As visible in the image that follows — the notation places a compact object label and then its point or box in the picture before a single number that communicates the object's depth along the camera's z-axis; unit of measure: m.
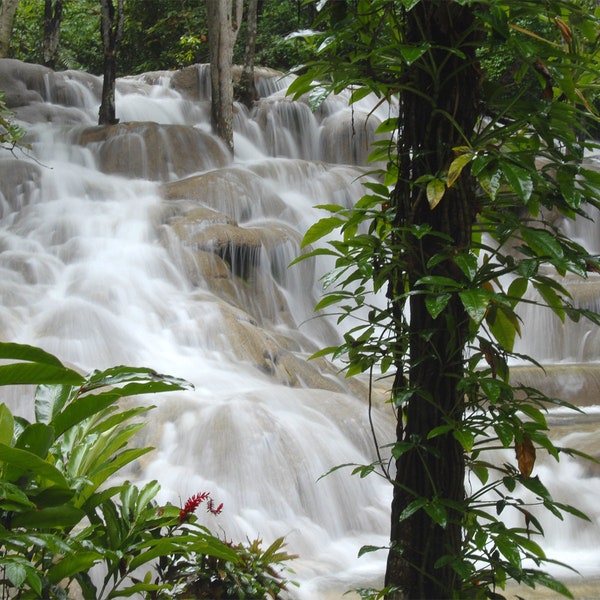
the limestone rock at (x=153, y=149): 11.81
